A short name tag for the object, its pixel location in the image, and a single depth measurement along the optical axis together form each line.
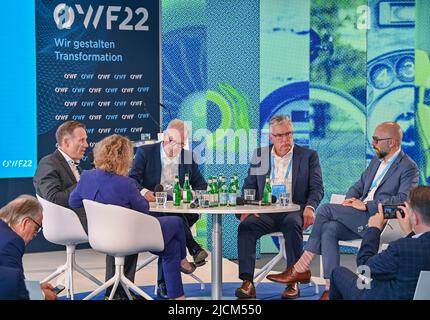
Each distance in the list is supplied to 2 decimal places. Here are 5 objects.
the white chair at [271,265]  7.21
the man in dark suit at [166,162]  7.40
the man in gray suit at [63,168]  6.87
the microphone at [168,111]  9.13
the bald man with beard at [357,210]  6.89
